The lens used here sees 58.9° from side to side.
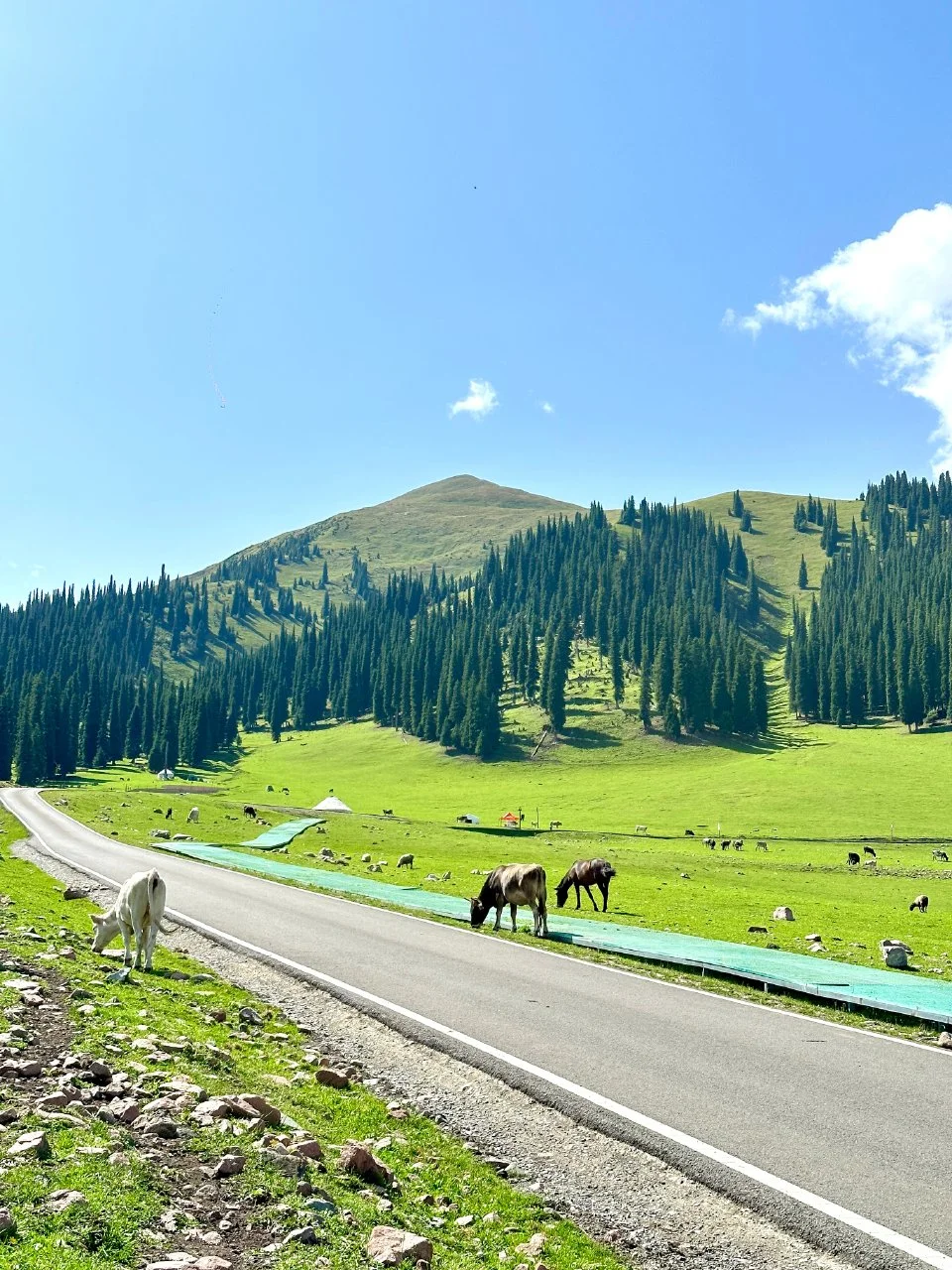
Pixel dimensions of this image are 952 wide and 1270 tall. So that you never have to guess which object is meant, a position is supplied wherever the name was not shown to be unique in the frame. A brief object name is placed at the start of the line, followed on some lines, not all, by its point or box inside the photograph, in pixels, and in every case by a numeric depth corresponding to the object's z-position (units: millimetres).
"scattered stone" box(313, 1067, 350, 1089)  10930
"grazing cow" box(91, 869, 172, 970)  17328
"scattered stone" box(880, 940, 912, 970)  21797
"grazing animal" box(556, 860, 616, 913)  35719
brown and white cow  26109
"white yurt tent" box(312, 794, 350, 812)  93562
